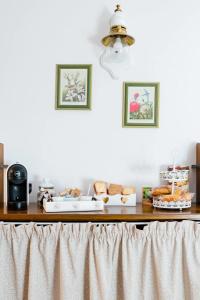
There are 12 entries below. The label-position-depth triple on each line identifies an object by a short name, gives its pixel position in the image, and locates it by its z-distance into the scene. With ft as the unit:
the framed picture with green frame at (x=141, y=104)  5.72
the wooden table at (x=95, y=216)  4.33
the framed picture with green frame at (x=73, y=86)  5.69
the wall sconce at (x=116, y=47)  5.31
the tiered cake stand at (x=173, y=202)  4.78
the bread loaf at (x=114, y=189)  5.19
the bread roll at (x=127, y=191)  5.18
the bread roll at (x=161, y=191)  5.11
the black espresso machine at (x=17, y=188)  4.77
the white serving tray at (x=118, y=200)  5.11
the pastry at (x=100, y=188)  5.16
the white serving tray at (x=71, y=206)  4.54
